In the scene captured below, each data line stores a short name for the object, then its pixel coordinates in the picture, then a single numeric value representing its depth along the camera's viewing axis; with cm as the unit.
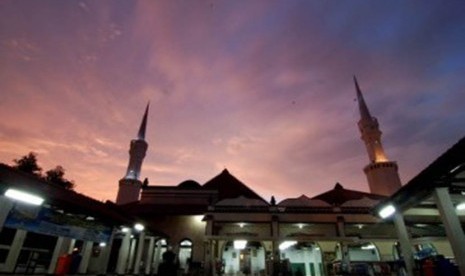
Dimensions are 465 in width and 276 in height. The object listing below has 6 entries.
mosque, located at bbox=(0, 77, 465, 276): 857
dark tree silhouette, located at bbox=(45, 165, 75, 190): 3788
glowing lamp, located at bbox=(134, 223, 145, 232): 1555
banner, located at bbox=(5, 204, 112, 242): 930
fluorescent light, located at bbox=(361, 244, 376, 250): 2447
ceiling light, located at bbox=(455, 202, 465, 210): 1024
